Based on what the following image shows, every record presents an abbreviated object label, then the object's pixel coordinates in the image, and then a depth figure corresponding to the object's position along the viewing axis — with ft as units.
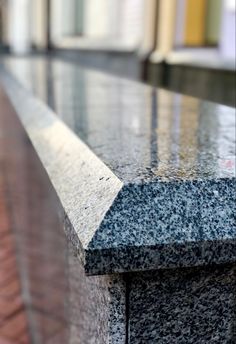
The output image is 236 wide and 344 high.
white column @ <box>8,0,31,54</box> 41.39
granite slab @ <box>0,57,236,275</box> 2.92
